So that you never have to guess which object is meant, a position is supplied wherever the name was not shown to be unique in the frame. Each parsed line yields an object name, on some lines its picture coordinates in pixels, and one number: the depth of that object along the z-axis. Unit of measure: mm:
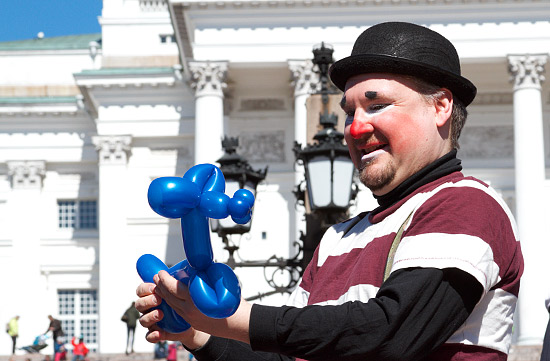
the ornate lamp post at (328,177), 10078
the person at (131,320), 33594
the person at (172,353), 27203
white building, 37938
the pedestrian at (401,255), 2430
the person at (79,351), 28109
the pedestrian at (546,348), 4406
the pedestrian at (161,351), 31800
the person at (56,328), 31656
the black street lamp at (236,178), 11477
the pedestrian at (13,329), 37688
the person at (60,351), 30084
